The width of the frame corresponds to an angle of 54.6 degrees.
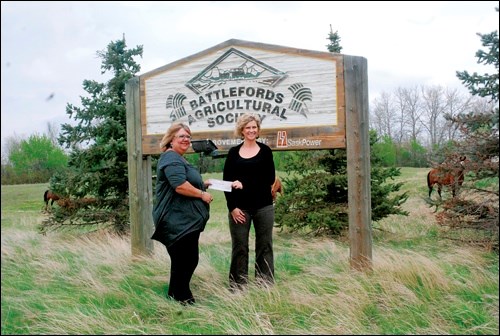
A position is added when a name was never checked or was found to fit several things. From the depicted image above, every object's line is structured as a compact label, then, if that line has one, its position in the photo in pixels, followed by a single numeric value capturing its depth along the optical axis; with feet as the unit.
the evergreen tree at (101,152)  29.43
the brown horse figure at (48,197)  34.49
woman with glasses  14.57
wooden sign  18.29
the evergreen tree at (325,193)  28.96
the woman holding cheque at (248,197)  15.72
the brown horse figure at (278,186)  37.22
